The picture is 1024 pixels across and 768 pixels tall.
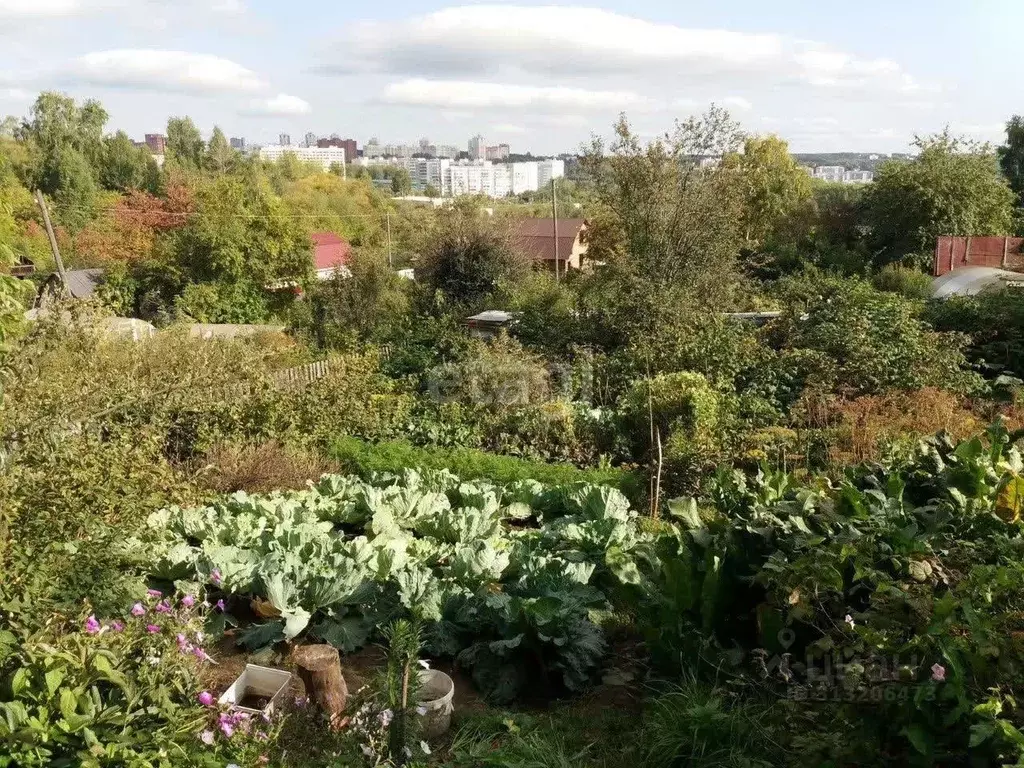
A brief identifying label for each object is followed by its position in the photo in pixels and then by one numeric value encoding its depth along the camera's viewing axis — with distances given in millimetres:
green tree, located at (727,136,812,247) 31359
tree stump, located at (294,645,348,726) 4141
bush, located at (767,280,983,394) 11531
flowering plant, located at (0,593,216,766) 3240
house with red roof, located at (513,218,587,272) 36250
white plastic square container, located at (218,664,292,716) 4371
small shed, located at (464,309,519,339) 16188
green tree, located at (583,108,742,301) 15289
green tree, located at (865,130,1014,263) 26781
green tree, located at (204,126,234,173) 48969
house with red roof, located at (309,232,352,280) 37150
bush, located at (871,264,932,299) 21109
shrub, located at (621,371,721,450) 10344
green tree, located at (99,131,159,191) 49844
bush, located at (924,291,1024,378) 13328
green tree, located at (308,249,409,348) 19938
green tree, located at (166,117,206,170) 56378
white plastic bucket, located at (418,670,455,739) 4152
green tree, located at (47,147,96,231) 42750
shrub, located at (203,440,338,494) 8459
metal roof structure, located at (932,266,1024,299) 16438
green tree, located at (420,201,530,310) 19594
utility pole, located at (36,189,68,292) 21588
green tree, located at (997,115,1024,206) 37069
